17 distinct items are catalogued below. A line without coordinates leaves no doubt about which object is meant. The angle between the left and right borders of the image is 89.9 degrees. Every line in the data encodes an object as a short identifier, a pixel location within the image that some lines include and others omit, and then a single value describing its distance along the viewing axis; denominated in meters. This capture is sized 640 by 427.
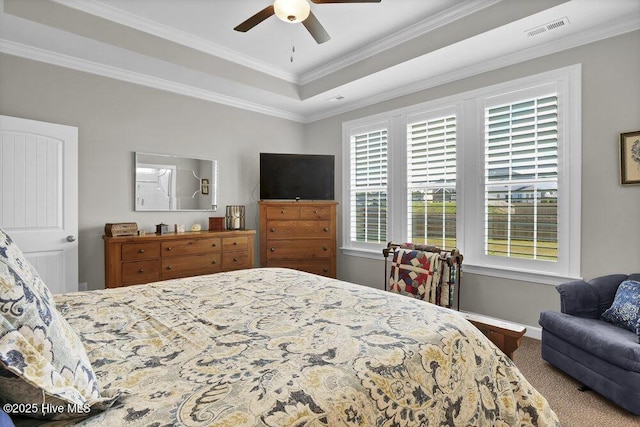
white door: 2.84
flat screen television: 4.36
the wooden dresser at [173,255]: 3.16
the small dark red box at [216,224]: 4.09
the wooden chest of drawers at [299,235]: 4.20
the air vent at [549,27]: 2.59
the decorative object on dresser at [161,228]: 3.62
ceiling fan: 2.20
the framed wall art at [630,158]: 2.55
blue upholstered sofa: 1.89
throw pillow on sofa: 2.14
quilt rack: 2.96
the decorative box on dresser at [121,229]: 3.26
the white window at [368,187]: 4.36
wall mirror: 3.73
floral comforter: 0.78
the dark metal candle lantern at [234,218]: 4.28
